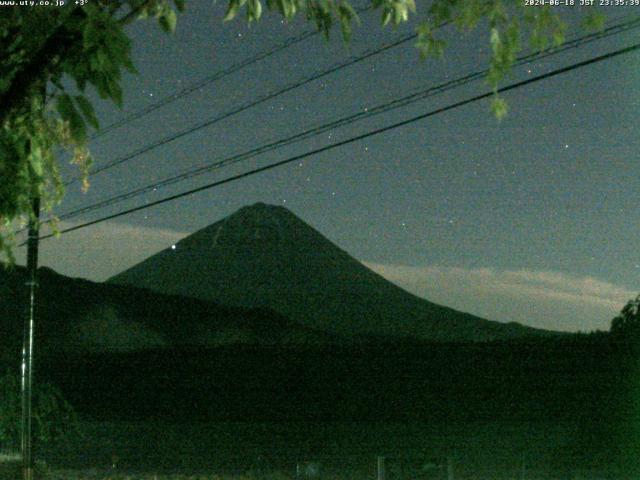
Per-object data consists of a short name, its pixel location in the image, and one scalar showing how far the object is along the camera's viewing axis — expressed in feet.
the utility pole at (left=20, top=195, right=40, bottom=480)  61.87
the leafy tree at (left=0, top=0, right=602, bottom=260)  18.85
